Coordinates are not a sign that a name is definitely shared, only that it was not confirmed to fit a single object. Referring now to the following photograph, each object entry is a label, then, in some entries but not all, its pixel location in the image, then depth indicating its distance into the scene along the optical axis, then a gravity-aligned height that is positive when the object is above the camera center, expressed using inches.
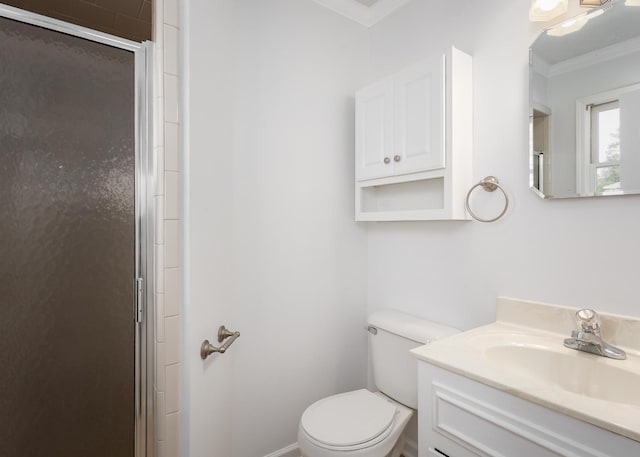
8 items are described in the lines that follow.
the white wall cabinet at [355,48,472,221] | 55.2 +15.8
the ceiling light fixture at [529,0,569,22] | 47.3 +31.1
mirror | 42.3 +16.7
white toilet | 48.5 -30.3
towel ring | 53.7 +6.5
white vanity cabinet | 28.3 -19.2
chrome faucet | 39.8 -13.6
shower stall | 42.2 -2.1
